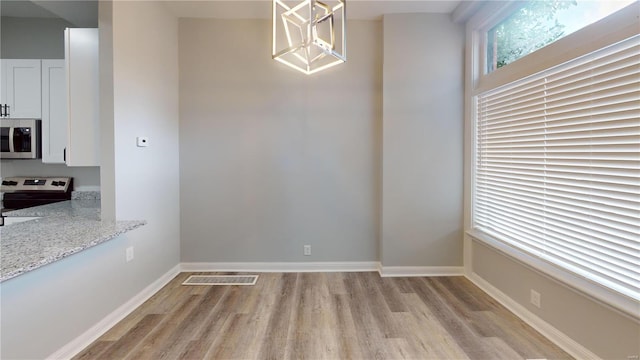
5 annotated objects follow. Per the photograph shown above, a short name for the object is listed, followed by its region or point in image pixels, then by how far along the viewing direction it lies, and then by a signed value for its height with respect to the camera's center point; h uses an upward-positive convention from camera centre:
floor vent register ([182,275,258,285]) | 3.13 -1.23
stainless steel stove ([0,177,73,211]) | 3.12 -0.20
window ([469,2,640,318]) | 1.65 +0.11
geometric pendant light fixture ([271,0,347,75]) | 1.52 +0.82
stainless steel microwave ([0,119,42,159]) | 2.85 +0.35
